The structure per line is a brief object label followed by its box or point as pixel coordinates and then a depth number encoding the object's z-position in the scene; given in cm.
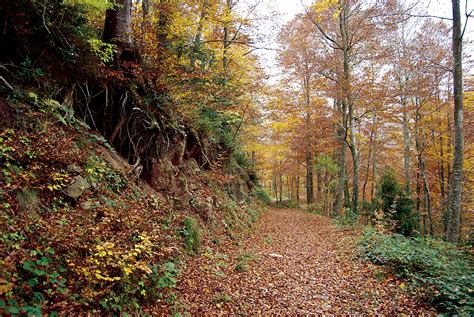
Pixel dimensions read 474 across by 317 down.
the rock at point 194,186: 819
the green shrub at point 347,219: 1161
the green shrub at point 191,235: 566
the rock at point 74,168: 429
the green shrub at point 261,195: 1920
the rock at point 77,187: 401
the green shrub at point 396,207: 1022
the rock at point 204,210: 751
